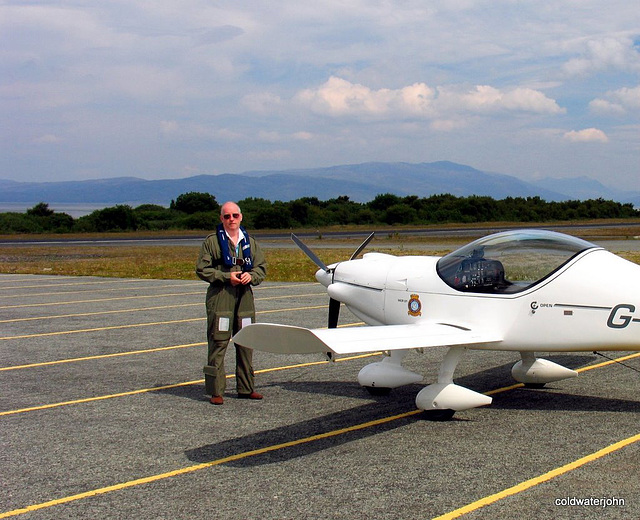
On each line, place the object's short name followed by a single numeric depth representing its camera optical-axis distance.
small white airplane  6.66
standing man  7.63
